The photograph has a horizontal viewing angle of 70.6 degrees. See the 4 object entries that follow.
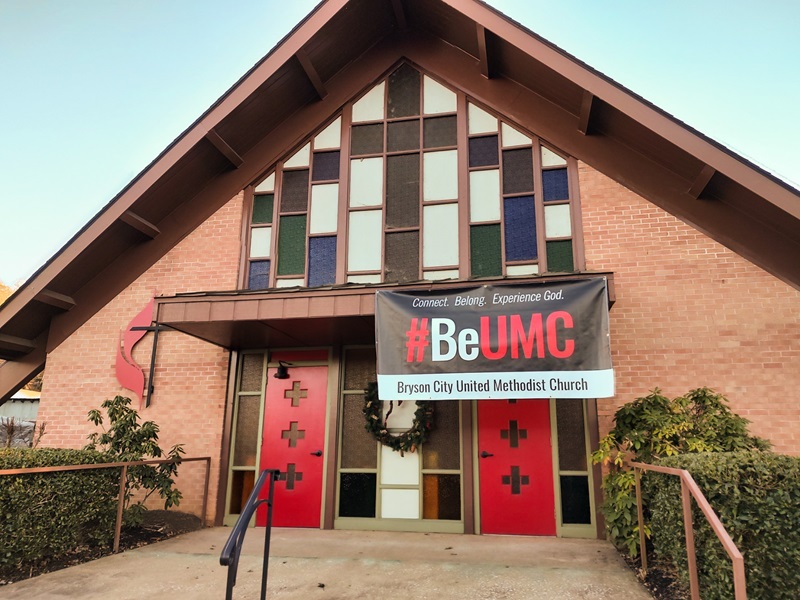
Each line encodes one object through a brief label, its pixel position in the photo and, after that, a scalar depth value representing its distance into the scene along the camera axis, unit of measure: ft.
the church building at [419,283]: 21.44
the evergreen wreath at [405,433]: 24.38
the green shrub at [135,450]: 22.03
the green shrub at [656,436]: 18.29
